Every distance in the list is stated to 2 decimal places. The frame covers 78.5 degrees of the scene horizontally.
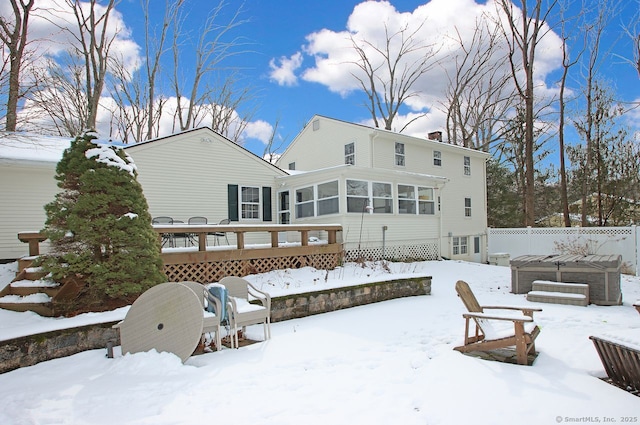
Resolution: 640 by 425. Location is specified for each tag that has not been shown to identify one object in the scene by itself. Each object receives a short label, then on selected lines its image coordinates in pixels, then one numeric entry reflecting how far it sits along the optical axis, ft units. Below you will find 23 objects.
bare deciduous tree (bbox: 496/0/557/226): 61.00
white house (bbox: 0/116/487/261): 33.81
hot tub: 25.76
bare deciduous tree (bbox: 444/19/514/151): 89.35
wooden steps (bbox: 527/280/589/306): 25.52
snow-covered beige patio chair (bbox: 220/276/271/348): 16.16
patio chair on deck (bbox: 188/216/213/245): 37.07
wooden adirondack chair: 13.94
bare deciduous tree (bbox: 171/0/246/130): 75.72
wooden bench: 11.76
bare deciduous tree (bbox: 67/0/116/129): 57.88
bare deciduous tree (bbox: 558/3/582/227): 65.16
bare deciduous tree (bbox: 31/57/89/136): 62.69
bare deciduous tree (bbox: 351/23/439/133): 91.35
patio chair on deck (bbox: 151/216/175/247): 31.75
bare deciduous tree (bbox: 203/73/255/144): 85.97
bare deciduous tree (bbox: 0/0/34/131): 20.42
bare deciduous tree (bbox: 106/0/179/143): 71.05
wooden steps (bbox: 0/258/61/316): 17.67
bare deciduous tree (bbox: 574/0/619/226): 64.64
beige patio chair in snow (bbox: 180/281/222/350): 15.02
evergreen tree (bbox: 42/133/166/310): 17.66
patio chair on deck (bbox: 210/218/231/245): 39.90
